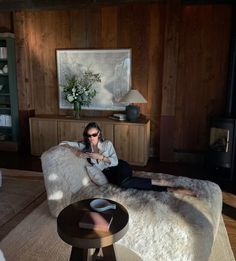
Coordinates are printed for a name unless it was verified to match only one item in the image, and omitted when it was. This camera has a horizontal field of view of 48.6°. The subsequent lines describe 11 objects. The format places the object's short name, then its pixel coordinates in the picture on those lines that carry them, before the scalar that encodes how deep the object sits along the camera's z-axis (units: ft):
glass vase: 14.78
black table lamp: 13.66
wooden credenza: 13.88
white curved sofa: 6.25
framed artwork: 14.82
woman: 8.36
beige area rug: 6.90
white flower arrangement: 14.66
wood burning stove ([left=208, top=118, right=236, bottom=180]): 12.20
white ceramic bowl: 5.78
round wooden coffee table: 4.85
